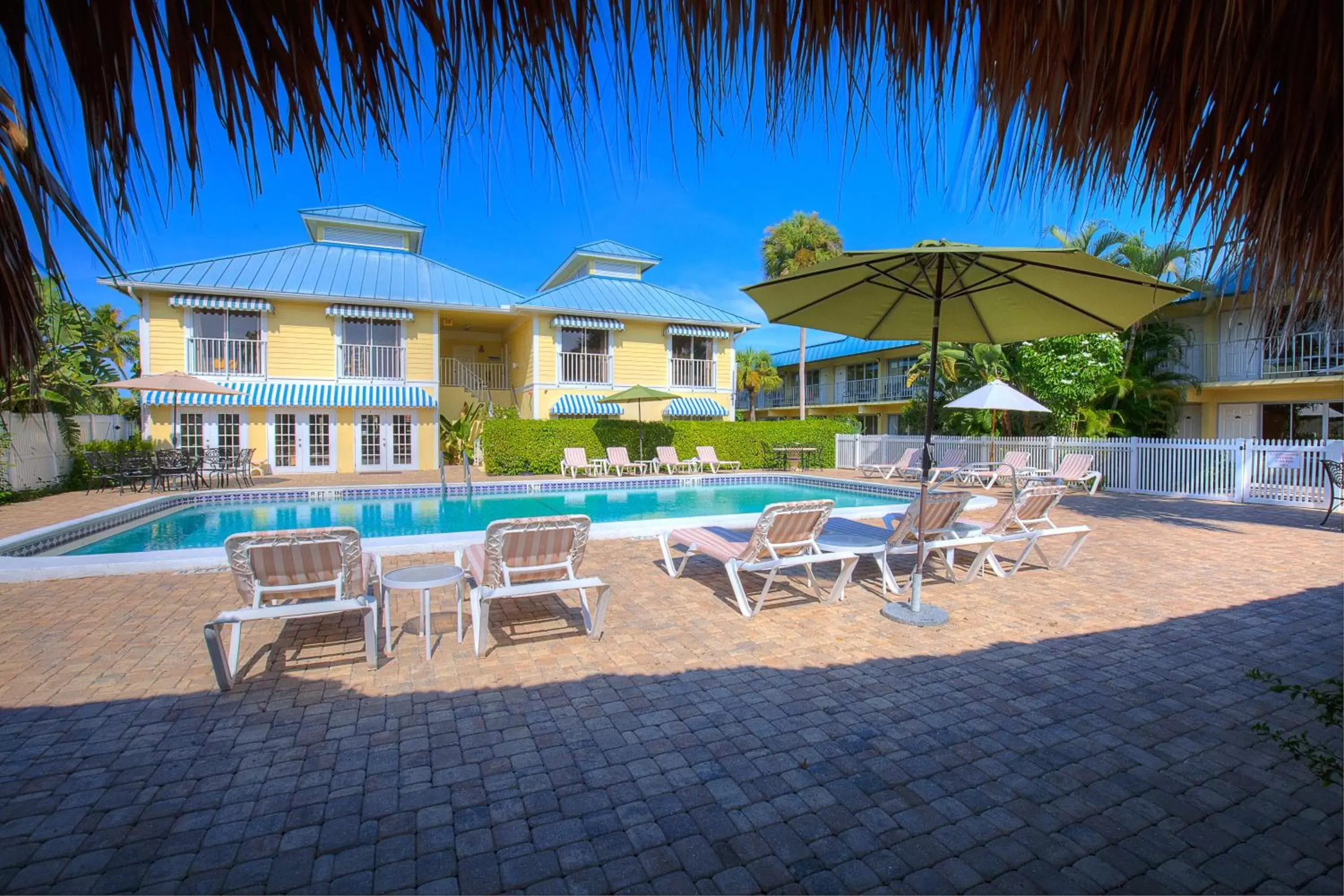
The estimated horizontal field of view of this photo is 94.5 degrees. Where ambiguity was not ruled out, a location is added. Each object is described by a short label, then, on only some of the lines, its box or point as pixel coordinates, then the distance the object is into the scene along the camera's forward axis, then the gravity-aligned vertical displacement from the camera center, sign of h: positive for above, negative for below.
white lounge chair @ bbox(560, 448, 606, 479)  19.48 -0.74
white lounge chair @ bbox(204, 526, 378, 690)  4.03 -0.90
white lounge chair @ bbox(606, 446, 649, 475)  19.75 -0.65
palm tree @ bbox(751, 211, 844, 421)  25.69 +8.25
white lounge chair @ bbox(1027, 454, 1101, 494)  15.34 -0.90
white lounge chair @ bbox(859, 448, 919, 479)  19.14 -0.95
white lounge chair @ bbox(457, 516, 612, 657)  4.41 -0.93
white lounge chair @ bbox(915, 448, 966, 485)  17.86 -0.84
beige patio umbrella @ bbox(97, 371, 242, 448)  14.56 +1.46
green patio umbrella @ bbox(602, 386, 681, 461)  19.91 +1.46
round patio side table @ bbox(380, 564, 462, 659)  4.45 -1.02
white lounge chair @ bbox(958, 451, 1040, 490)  17.36 -0.93
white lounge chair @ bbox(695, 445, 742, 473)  21.11 -0.59
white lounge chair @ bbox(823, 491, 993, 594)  5.98 -0.98
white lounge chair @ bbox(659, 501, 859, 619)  5.36 -1.02
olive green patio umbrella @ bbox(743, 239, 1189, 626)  4.77 +1.31
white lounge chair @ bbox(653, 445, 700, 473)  20.47 -0.63
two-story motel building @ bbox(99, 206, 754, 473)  19.81 +3.53
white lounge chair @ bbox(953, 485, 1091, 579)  6.45 -1.00
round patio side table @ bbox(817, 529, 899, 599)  5.94 -1.05
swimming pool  7.11 -1.42
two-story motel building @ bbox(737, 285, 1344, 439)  17.81 +1.44
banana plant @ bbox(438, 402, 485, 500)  23.33 +0.37
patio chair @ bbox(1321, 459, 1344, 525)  10.30 -0.72
